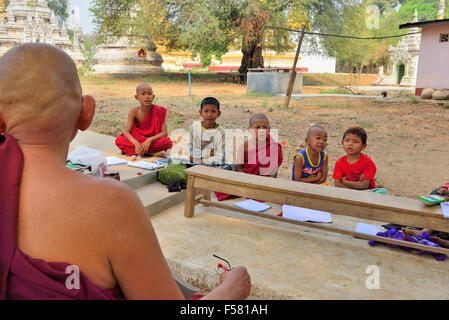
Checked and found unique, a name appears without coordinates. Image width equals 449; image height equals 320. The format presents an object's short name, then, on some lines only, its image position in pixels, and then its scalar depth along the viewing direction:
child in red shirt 3.88
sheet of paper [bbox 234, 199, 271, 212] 3.78
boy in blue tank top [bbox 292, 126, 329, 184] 4.00
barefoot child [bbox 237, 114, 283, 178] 4.37
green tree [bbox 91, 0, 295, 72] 17.80
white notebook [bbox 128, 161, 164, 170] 4.53
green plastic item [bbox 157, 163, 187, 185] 4.23
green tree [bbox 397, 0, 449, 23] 36.09
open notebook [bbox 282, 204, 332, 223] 3.58
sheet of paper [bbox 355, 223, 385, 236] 3.33
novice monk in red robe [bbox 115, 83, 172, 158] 5.18
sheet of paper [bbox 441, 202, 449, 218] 2.53
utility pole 11.62
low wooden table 2.64
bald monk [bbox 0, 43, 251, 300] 0.91
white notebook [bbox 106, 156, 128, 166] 4.66
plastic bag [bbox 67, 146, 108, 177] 3.58
